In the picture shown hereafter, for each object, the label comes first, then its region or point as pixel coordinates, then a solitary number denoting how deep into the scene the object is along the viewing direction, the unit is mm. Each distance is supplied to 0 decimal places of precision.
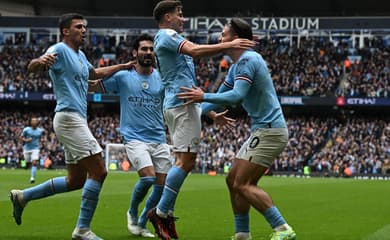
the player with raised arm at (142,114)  10453
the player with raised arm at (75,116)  9023
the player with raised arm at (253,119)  8336
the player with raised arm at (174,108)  8898
